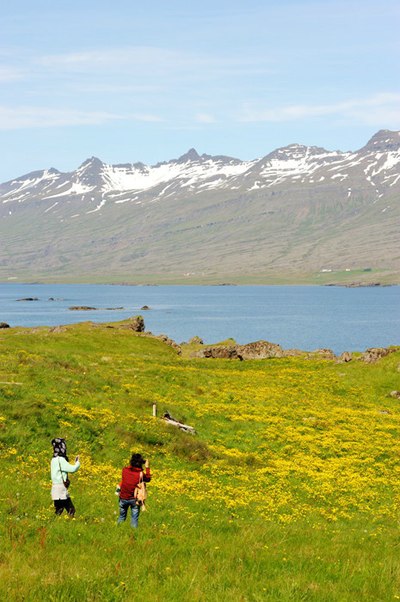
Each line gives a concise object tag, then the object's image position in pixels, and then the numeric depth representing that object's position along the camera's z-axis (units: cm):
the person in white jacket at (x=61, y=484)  1912
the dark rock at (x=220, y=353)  7788
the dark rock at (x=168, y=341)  8181
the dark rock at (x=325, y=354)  7655
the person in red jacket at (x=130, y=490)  1923
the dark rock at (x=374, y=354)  6694
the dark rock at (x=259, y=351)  7888
